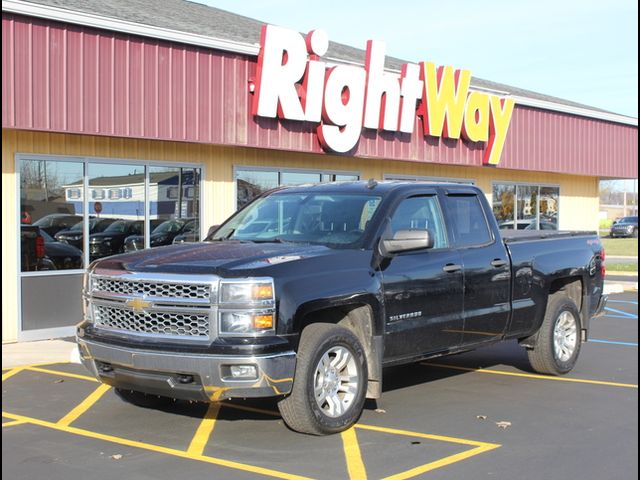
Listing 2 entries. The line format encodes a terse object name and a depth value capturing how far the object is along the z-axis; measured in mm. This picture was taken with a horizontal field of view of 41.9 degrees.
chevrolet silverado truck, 6082
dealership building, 11477
